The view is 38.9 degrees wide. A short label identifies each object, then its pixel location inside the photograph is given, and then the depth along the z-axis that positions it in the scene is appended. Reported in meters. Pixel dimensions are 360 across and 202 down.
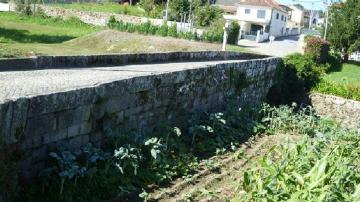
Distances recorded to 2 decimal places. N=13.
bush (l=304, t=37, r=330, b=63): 27.60
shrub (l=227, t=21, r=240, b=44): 38.20
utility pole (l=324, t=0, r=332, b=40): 38.46
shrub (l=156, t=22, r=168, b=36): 34.56
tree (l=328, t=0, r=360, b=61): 34.97
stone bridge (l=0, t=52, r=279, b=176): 6.25
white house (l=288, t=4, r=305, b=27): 104.72
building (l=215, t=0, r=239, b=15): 72.82
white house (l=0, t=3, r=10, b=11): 46.58
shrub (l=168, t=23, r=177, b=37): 34.44
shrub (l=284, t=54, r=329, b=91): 20.31
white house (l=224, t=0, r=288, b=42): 61.34
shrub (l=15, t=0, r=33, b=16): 42.72
